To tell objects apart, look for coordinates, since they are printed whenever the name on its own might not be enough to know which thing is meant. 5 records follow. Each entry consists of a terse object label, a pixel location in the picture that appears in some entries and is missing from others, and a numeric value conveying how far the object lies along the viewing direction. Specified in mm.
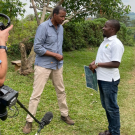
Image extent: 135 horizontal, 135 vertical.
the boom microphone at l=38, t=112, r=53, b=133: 2497
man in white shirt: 2643
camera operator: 1486
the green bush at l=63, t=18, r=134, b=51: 12633
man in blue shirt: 3023
